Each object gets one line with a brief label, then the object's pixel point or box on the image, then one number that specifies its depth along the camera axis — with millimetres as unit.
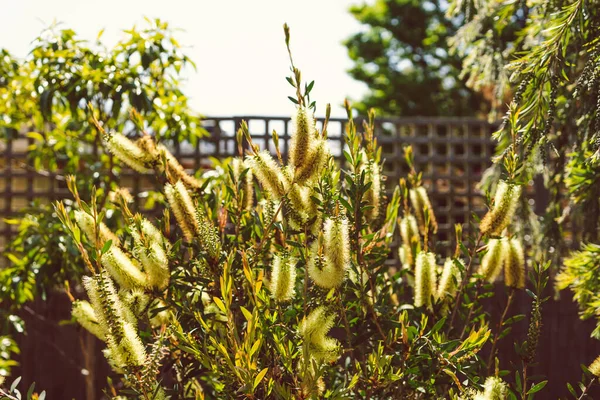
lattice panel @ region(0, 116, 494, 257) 4105
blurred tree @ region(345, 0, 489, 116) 11297
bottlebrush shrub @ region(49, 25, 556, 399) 1365
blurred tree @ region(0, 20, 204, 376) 2855
